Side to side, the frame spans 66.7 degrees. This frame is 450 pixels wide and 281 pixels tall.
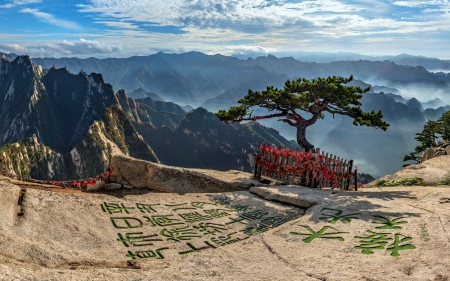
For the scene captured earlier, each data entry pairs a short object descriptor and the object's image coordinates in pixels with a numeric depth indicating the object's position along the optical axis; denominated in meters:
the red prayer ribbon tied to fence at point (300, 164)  16.83
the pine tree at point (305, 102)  18.80
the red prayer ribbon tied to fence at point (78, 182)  14.41
